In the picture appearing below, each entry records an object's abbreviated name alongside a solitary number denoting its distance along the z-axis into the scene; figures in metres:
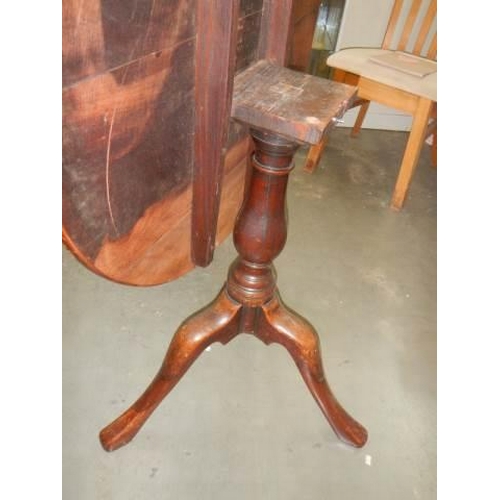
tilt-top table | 0.78
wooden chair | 1.93
